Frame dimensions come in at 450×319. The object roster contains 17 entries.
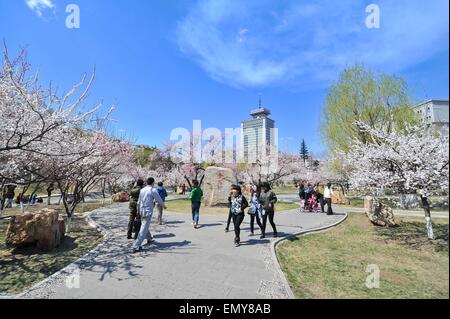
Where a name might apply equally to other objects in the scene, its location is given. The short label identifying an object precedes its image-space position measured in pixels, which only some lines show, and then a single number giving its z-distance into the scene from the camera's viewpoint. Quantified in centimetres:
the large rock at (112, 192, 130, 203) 2203
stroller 1447
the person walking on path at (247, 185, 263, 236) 786
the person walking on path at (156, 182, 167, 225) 961
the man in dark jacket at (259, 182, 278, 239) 748
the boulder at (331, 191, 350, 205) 1906
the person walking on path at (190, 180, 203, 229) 920
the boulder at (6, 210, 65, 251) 648
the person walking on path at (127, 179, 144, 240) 739
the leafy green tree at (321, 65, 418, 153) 1672
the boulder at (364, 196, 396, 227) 1019
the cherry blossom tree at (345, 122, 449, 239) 681
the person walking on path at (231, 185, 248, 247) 684
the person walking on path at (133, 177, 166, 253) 624
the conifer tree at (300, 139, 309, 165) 8118
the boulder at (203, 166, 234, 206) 1709
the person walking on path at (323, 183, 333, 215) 1298
